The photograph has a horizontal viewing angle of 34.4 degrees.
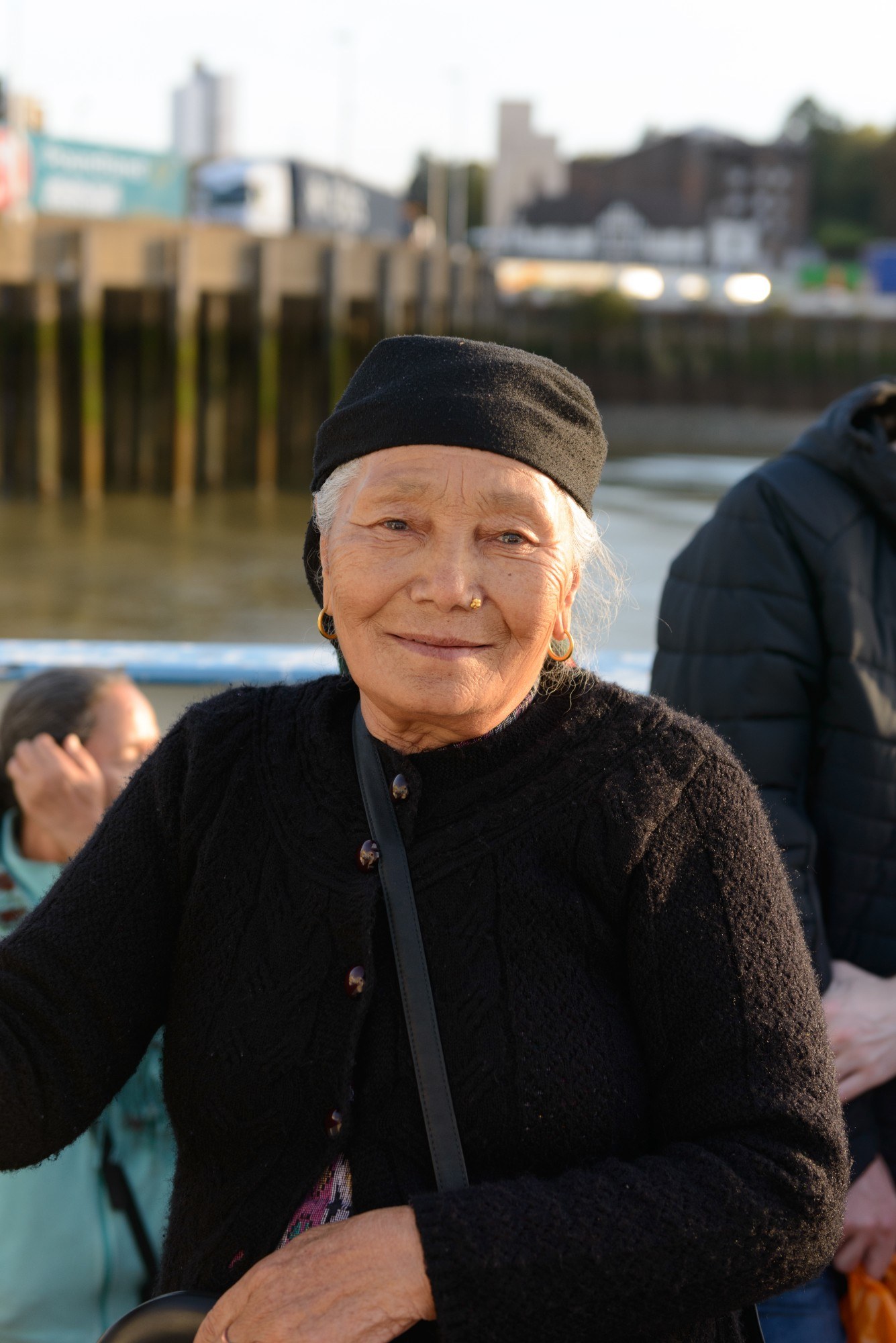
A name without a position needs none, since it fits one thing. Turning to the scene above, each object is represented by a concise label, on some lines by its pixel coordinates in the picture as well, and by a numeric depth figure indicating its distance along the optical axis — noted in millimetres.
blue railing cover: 3666
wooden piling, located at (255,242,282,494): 21766
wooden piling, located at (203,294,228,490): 22688
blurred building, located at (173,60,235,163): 47250
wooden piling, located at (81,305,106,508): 20594
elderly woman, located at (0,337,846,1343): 1361
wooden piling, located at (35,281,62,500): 20609
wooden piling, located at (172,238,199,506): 20828
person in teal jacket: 2258
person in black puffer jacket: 2061
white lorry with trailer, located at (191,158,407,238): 34656
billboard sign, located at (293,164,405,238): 34938
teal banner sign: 23750
